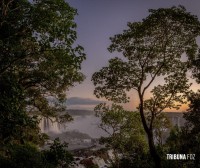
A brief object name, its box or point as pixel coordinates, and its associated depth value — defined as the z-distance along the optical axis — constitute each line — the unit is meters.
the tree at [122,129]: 26.43
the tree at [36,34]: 10.91
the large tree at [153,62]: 13.66
